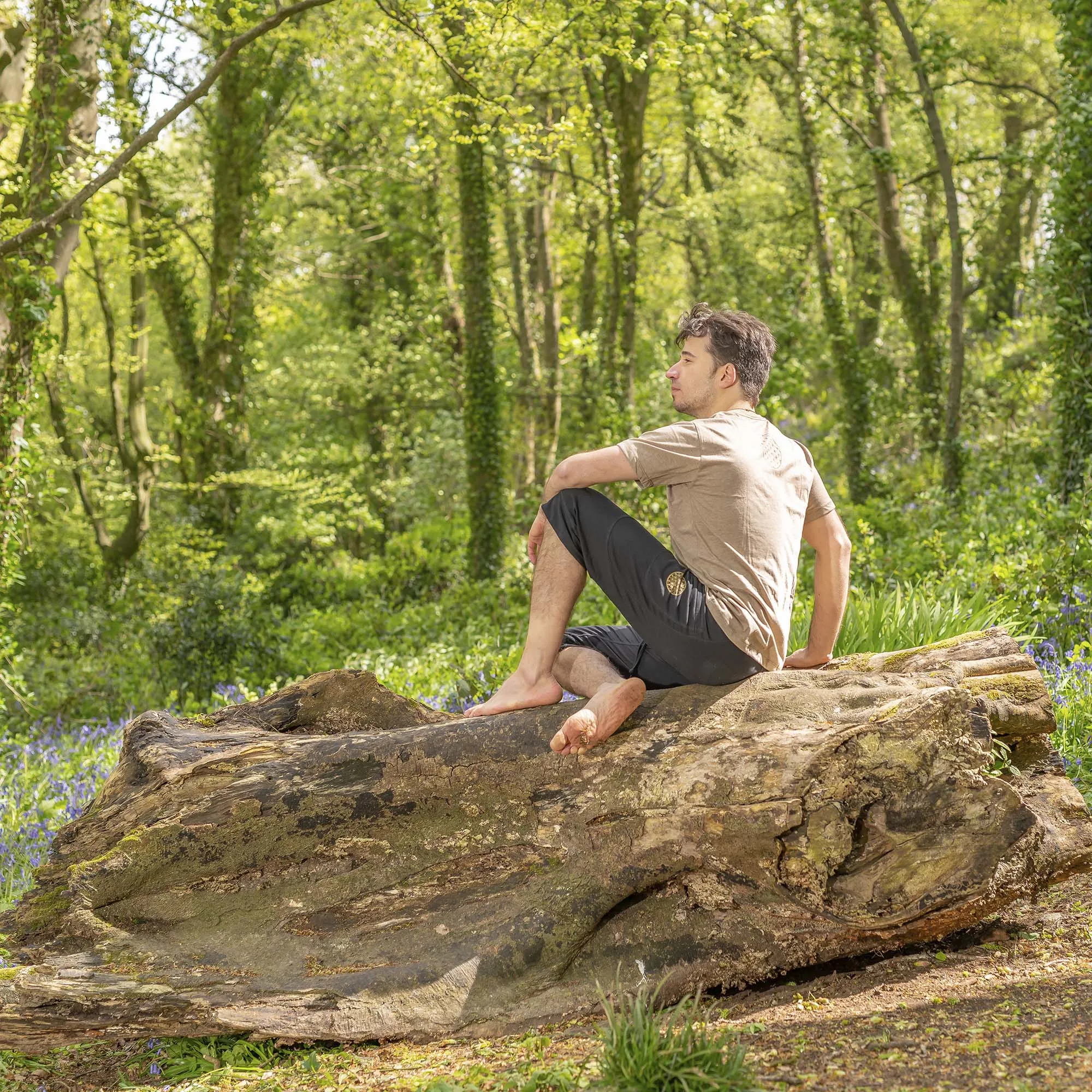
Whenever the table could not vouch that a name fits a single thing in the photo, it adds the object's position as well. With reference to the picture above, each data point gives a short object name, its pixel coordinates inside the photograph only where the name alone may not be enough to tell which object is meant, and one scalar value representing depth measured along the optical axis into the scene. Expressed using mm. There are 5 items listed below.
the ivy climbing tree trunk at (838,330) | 12125
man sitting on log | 3836
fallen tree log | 3438
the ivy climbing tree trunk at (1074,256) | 8453
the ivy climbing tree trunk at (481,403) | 12211
